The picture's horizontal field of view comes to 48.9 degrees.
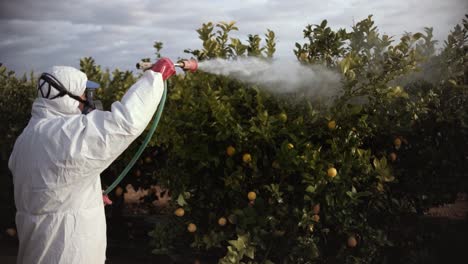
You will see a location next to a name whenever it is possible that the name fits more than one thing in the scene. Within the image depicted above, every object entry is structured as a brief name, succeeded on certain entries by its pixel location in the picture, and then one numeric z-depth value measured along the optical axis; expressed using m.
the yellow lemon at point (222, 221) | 3.67
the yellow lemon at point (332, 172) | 3.32
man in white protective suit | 2.47
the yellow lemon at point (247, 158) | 3.50
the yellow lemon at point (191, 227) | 3.76
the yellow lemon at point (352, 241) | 3.62
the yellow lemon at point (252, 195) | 3.49
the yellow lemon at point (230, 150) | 3.54
